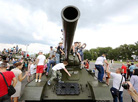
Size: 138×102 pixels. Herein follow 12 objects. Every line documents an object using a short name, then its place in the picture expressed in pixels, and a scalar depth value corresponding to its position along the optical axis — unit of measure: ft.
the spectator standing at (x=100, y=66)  12.50
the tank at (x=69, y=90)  8.74
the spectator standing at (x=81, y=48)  15.73
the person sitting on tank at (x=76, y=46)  14.77
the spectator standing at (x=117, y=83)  9.75
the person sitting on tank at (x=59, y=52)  13.78
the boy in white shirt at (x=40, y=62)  12.33
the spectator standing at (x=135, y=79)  8.86
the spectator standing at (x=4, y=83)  6.85
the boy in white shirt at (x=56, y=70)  10.58
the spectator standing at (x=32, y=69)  21.30
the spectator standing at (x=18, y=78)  9.59
